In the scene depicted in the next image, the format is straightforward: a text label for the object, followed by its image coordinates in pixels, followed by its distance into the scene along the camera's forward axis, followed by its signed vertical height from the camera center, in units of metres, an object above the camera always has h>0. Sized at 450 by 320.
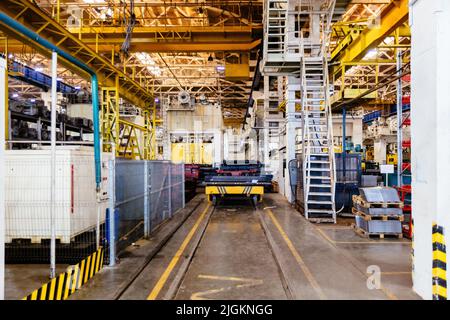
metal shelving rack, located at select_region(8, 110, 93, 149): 9.44 +1.41
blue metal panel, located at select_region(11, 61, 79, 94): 13.39 +4.05
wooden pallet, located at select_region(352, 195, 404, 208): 7.38 -1.14
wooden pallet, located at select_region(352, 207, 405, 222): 7.38 -1.46
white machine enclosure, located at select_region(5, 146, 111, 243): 5.77 -0.66
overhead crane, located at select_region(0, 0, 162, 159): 7.39 +3.62
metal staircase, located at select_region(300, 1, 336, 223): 9.66 +0.97
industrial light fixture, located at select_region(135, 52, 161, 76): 21.22 +7.35
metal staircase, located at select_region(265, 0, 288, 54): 11.00 +5.70
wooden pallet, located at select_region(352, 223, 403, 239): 7.40 -1.91
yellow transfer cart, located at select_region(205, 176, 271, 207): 11.91 -1.11
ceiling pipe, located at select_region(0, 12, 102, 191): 4.14 +1.20
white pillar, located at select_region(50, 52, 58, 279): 4.14 +0.10
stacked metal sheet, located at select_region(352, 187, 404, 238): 7.37 -1.35
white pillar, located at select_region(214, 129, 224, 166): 19.83 +0.89
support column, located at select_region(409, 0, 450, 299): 3.74 +0.40
